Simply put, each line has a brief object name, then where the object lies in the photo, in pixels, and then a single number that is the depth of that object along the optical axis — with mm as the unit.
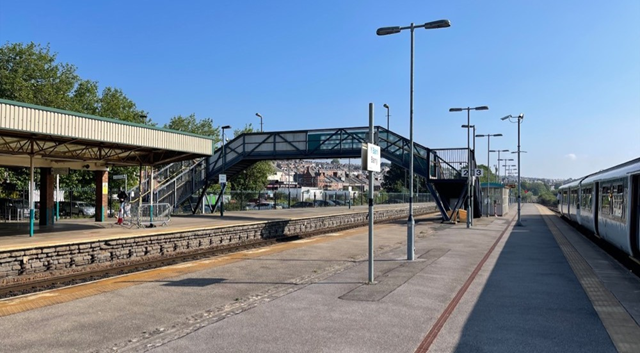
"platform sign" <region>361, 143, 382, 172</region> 9680
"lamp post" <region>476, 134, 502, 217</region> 40938
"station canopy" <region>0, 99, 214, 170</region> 12695
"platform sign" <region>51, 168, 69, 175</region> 21375
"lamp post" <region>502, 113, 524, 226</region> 33000
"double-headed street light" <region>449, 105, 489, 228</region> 26516
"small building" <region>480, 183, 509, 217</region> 41125
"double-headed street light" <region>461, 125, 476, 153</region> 33506
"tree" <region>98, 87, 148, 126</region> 38000
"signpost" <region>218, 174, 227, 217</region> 27250
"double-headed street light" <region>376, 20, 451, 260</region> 13523
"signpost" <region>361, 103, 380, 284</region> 9695
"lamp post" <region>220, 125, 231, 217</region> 30781
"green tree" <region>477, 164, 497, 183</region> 99725
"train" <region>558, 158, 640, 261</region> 11992
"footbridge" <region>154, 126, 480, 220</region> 27906
